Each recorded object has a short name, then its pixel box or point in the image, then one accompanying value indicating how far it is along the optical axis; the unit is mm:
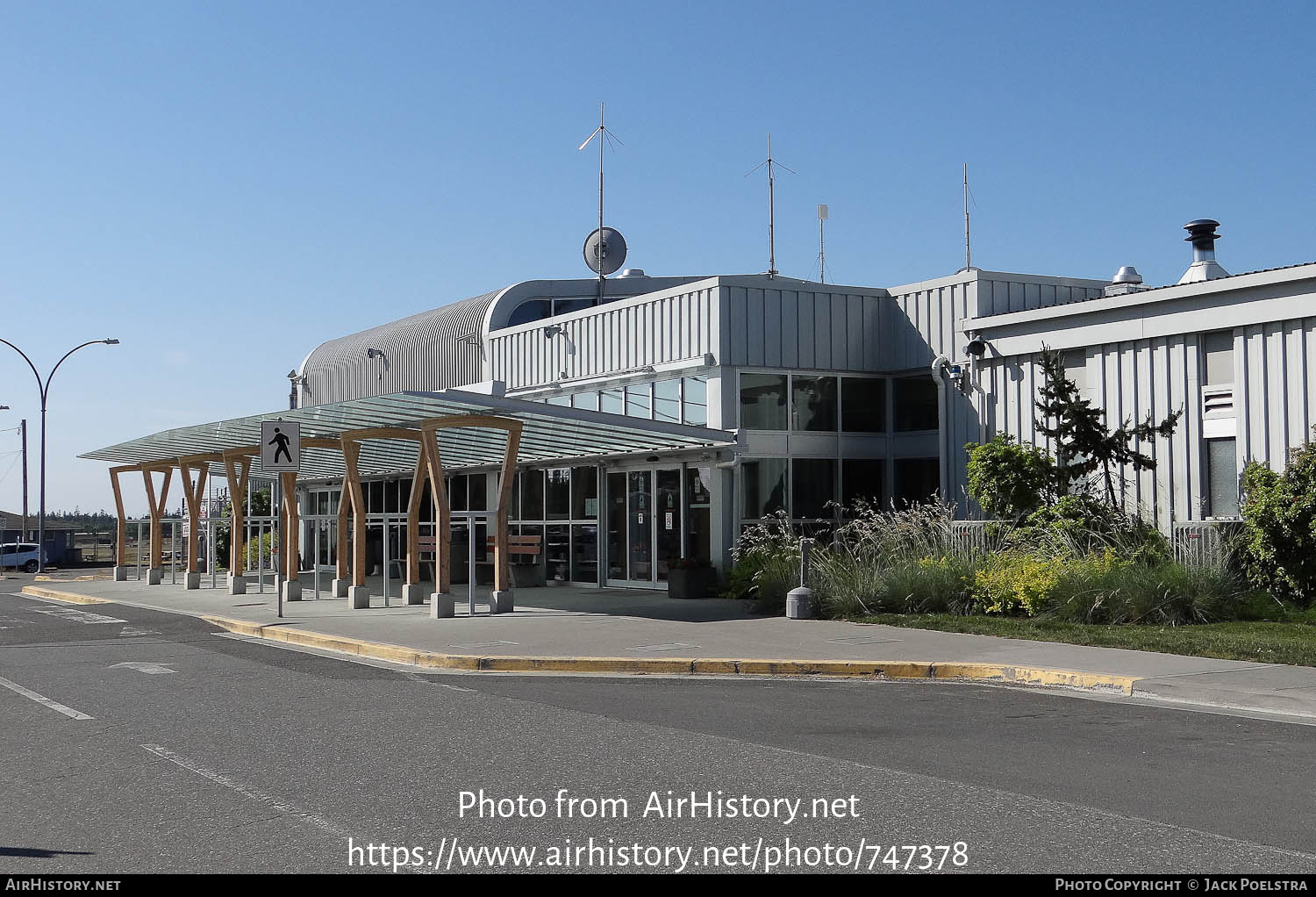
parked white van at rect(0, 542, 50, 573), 52594
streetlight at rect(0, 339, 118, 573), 44156
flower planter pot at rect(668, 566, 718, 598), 23797
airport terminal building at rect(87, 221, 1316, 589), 20031
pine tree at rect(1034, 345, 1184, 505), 19562
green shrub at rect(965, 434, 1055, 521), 20250
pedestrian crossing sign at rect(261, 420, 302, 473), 20562
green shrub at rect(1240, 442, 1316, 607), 17281
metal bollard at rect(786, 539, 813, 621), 18797
